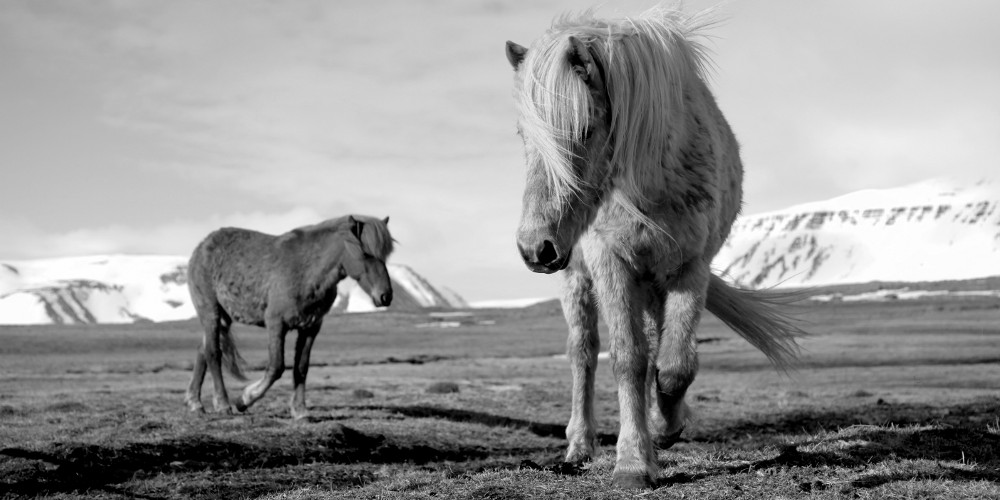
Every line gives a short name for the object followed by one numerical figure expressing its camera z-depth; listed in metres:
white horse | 5.70
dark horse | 13.38
